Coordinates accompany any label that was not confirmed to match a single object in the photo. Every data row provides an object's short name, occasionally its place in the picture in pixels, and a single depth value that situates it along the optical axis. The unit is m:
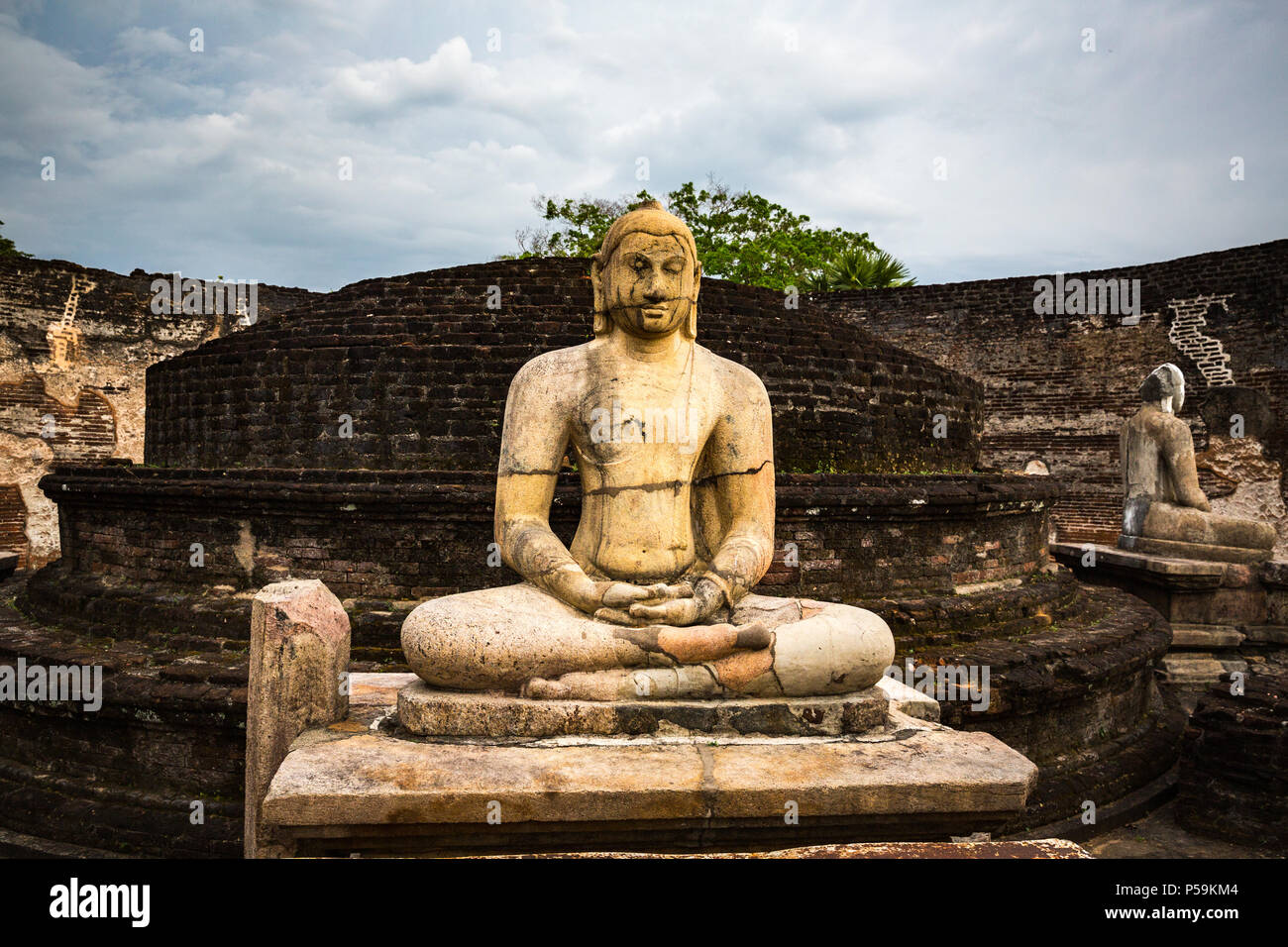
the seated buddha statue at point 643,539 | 2.96
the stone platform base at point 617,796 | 2.44
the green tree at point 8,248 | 17.39
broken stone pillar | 2.88
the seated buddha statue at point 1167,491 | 8.30
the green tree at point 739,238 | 21.42
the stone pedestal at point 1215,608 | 7.98
